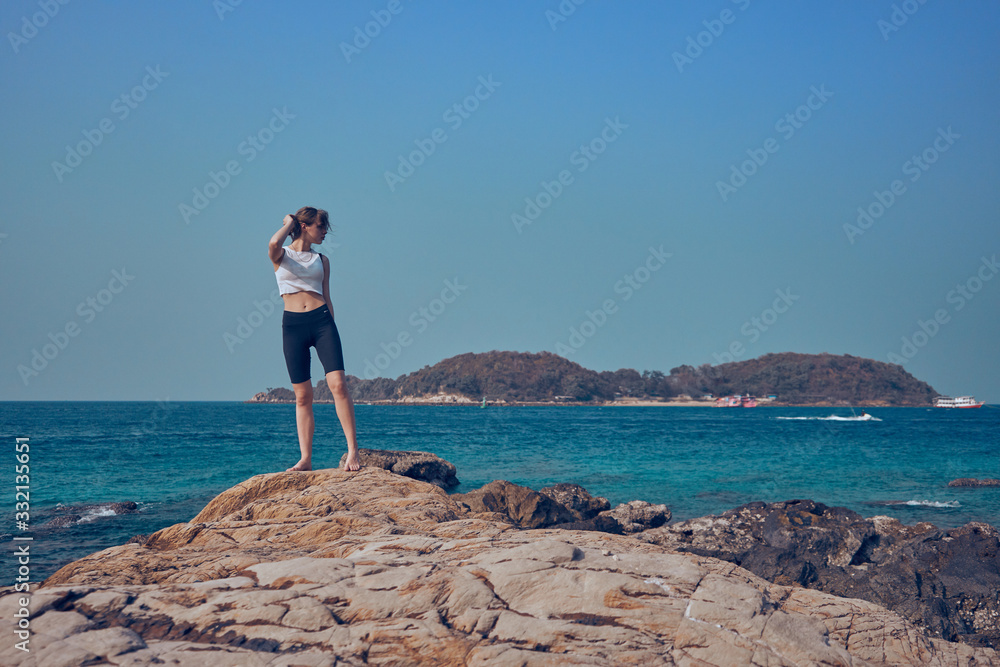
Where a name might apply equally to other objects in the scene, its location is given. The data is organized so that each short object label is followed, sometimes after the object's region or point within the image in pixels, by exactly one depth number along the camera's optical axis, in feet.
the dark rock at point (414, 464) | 42.28
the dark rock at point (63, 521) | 50.75
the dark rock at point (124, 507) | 57.31
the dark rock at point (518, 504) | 43.55
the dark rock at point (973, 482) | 78.21
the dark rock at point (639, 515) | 50.21
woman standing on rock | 22.54
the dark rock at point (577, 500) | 50.78
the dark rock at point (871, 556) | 27.78
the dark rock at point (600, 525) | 43.60
